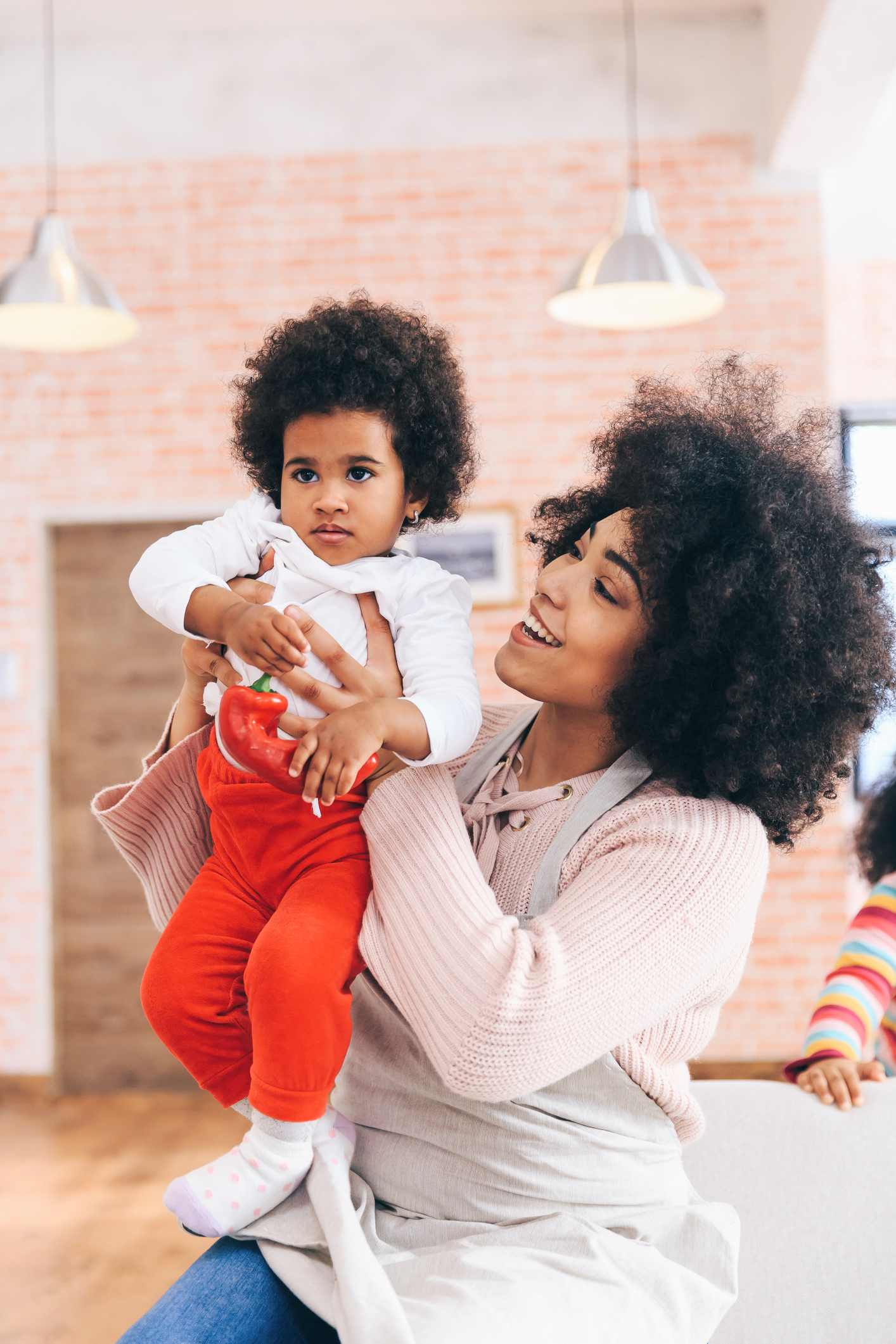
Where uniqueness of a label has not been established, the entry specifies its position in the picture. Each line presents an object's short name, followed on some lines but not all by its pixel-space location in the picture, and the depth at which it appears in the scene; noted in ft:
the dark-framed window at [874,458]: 15.08
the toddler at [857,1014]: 5.22
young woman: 3.50
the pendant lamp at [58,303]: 9.94
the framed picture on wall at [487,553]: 14.49
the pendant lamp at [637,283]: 9.94
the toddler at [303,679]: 3.74
